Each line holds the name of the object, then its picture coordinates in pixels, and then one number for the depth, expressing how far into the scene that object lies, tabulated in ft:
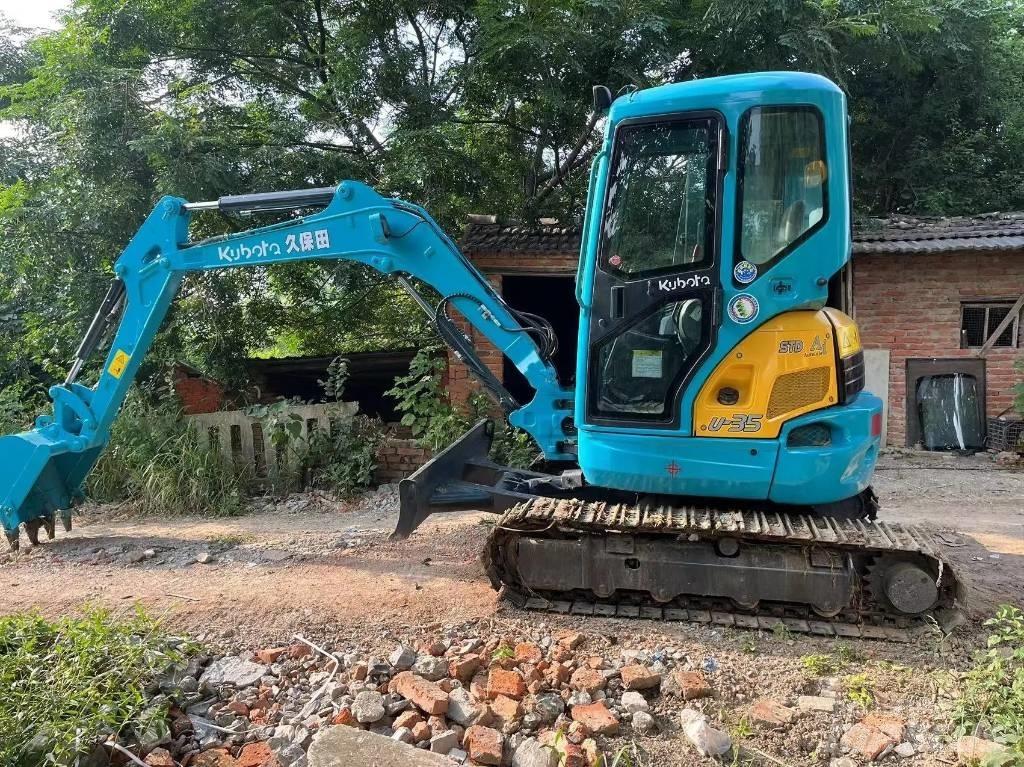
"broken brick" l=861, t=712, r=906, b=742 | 9.25
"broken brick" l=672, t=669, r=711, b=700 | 10.11
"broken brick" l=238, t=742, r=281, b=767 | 8.67
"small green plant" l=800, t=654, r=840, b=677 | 10.85
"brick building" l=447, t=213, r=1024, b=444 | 30.50
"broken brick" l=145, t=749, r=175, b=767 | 8.54
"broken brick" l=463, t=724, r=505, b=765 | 8.68
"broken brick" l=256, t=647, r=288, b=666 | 11.25
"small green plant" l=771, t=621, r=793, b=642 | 11.82
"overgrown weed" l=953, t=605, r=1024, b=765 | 8.78
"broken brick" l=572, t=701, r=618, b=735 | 9.24
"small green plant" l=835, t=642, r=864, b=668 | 11.14
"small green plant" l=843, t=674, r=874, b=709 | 10.03
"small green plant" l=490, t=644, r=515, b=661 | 11.02
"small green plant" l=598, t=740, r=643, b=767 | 8.78
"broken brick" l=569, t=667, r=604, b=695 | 10.20
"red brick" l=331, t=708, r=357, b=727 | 9.37
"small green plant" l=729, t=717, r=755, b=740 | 9.32
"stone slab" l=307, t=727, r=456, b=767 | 8.32
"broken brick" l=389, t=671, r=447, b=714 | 9.54
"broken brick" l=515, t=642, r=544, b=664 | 10.98
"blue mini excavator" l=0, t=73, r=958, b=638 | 11.71
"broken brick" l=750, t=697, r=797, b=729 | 9.55
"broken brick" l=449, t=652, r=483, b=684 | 10.55
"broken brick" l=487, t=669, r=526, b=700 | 9.97
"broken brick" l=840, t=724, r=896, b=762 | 8.95
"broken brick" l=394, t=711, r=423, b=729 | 9.30
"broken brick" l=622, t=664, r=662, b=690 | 10.29
